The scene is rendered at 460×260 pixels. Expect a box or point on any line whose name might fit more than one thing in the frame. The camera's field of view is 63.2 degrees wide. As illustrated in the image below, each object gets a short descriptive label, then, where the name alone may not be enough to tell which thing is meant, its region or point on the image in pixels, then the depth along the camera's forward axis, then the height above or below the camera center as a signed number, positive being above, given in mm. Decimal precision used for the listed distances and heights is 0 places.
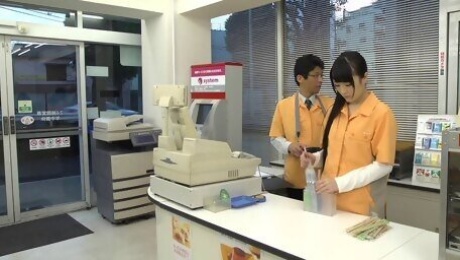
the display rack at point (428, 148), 2707 -366
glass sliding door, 4113 -273
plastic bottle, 1829 -453
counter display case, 1192 -326
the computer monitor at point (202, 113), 3672 -112
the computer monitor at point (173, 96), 2172 +35
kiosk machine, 3471 -24
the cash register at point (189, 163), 1973 -344
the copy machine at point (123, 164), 3939 -661
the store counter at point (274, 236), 1410 -566
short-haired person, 2475 -114
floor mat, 3570 -1332
